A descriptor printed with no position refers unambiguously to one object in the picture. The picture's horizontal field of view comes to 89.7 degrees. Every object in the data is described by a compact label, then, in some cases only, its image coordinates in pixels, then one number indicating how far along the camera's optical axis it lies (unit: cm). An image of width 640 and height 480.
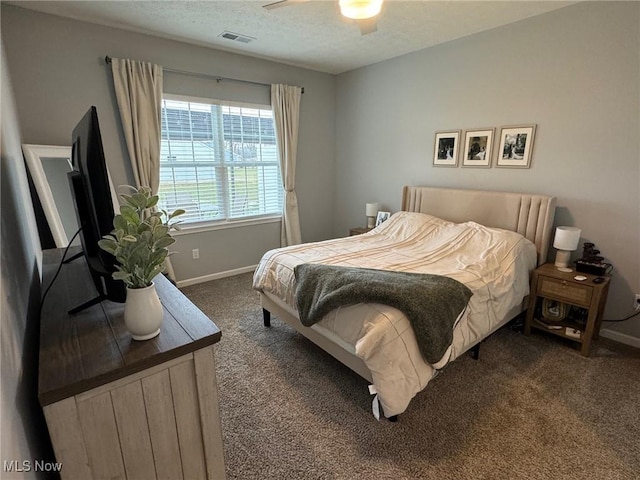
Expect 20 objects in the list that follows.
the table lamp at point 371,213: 421
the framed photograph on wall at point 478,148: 322
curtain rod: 301
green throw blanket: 176
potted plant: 99
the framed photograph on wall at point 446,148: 348
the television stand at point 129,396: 91
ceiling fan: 178
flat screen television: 113
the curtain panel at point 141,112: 307
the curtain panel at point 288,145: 414
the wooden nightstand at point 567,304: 237
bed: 173
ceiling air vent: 320
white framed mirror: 264
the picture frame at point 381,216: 412
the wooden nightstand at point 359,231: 419
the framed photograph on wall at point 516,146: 295
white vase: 101
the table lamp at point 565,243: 254
